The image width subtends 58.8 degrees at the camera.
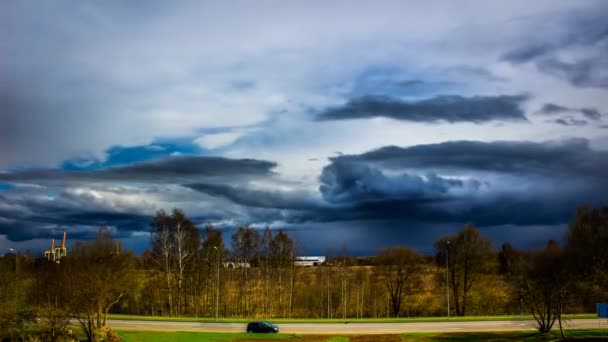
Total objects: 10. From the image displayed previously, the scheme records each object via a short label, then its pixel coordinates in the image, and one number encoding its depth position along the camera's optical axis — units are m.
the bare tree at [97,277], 60.75
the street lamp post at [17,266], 62.83
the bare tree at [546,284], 58.00
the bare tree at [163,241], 92.69
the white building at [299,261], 110.04
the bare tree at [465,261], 95.94
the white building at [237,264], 108.00
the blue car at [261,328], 63.34
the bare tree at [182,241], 92.69
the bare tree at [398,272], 99.88
